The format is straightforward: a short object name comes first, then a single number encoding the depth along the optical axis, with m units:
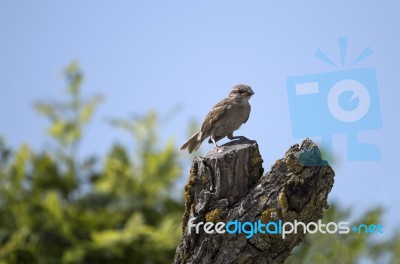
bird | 10.16
